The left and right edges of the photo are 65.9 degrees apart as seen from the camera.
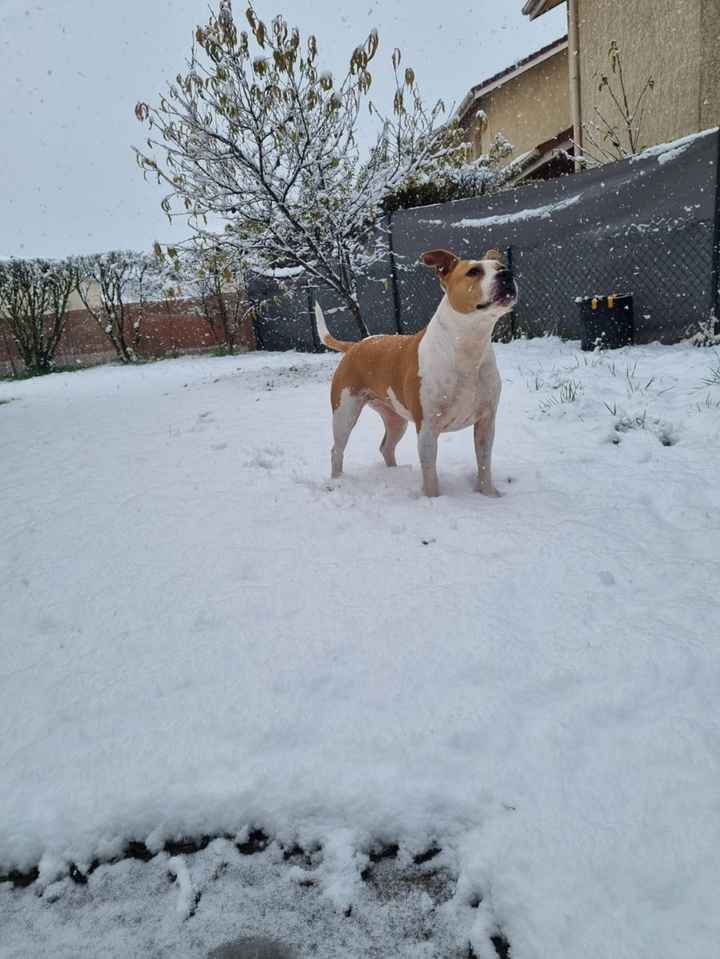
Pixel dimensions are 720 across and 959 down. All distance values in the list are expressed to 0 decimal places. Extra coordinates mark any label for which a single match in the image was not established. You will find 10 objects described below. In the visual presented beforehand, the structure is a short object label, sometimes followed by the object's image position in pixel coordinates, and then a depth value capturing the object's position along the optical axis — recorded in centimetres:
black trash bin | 599
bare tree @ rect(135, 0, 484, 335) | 674
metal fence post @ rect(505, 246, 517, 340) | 744
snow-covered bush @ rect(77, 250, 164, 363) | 1496
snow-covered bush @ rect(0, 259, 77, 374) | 1400
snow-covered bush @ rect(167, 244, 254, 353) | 1400
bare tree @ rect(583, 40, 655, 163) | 842
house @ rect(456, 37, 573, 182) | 1138
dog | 265
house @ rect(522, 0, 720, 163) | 732
